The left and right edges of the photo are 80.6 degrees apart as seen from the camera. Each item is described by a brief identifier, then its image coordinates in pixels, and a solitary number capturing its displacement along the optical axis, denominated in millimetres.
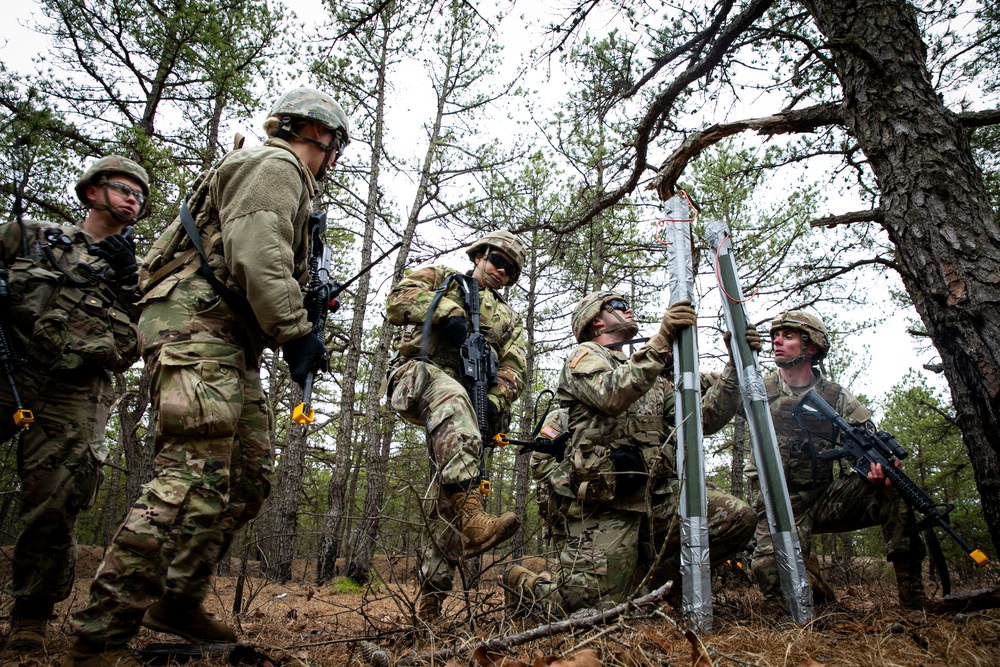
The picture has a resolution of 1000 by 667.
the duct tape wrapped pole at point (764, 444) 2844
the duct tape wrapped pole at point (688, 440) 2824
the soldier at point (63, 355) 2797
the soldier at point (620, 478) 3359
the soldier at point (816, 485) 3916
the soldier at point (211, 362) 2012
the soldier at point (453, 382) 3123
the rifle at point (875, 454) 3795
